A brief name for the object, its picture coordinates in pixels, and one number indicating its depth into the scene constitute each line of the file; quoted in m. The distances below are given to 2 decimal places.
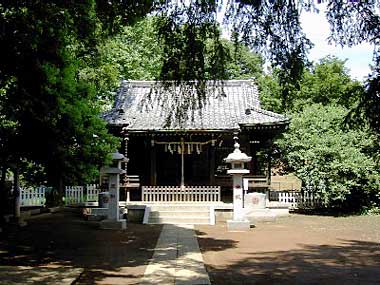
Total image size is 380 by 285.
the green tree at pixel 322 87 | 28.75
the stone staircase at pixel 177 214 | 17.52
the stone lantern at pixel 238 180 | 16.31
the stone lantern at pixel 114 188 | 15.89
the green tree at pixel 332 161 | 19.78
